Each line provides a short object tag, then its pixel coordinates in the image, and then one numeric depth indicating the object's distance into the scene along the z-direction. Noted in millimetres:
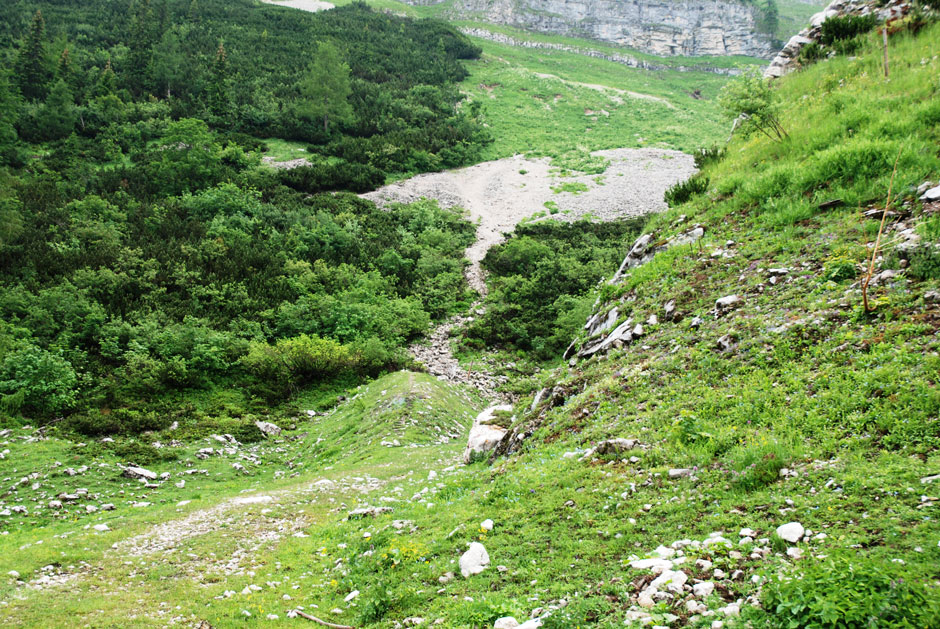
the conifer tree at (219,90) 55034
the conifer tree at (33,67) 53344
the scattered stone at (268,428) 17359
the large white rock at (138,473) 12852
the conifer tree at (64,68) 54438
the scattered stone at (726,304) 8727
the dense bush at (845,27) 15633
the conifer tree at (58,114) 47344
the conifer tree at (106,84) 53688
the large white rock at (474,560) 5757
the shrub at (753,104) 12812
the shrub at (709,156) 15781
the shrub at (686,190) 14201
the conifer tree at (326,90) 57531
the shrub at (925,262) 6465
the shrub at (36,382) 16109
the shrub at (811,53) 16375
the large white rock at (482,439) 11531
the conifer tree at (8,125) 40625
